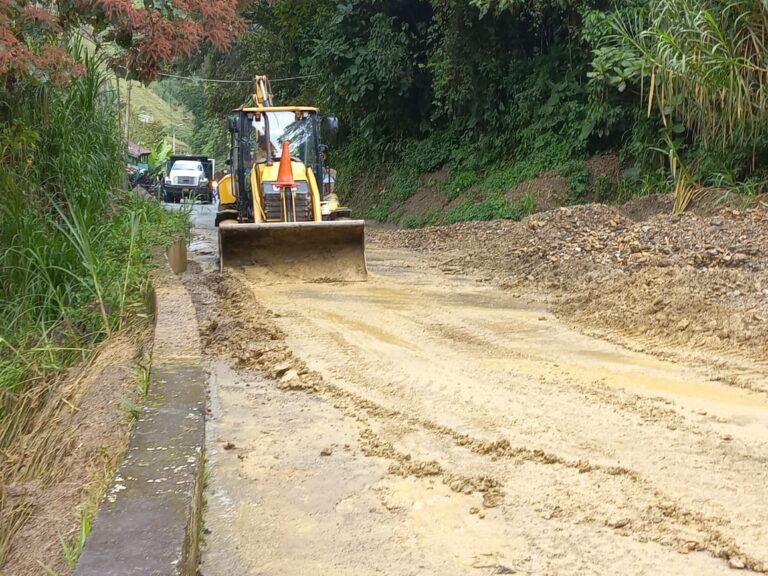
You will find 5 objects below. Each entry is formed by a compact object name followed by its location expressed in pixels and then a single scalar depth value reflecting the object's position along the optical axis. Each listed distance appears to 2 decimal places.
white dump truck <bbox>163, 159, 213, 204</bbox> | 35.12
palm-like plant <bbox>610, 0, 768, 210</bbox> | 10.25
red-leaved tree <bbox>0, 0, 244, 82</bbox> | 5.64
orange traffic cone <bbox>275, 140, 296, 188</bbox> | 10.62
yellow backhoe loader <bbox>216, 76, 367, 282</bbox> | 9.93
